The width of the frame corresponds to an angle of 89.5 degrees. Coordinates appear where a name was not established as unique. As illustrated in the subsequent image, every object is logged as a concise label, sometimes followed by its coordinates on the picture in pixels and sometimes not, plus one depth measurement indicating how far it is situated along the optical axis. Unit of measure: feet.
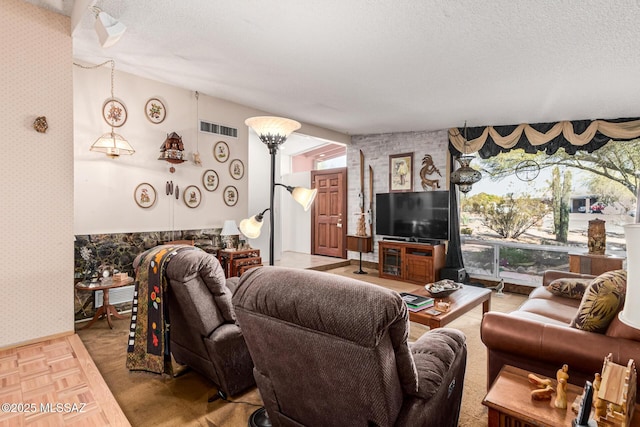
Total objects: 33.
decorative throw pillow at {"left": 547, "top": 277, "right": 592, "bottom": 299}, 9.29
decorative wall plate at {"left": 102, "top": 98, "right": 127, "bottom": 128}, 11.65
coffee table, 8.22
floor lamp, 6.10
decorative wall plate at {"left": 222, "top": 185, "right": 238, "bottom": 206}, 15.05
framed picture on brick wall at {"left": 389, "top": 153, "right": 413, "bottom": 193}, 19.02
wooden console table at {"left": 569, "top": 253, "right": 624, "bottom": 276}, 12.31
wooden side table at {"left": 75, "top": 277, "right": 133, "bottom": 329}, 10.19
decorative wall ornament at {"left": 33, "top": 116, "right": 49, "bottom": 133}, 8.41
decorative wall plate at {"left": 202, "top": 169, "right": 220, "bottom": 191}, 14.34
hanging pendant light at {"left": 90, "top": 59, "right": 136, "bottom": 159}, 10.63
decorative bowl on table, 9.58
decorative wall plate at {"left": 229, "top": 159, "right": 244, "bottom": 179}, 15.26
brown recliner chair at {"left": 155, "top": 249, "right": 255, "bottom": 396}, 6.31
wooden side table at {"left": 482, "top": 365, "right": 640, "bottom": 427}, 4.11
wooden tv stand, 16.71
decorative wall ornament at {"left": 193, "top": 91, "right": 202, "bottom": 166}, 13.92
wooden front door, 22.09
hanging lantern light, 15.58
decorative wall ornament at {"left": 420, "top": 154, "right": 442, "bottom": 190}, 18.02
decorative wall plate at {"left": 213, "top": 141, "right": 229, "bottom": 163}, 14.70
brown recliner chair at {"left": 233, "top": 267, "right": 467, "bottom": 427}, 3.40
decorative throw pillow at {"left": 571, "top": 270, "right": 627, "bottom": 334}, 5.39
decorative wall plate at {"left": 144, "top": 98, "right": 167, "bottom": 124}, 12.63
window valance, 13.61
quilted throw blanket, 6.73
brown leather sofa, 5.06
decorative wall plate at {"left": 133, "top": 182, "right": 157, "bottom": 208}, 12.43
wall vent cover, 14.23
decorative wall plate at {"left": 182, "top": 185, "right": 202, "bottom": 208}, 13.73
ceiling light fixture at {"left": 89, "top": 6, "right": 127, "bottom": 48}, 7.50
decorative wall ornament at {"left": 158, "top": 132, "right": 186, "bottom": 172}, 12.57
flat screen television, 16.88
